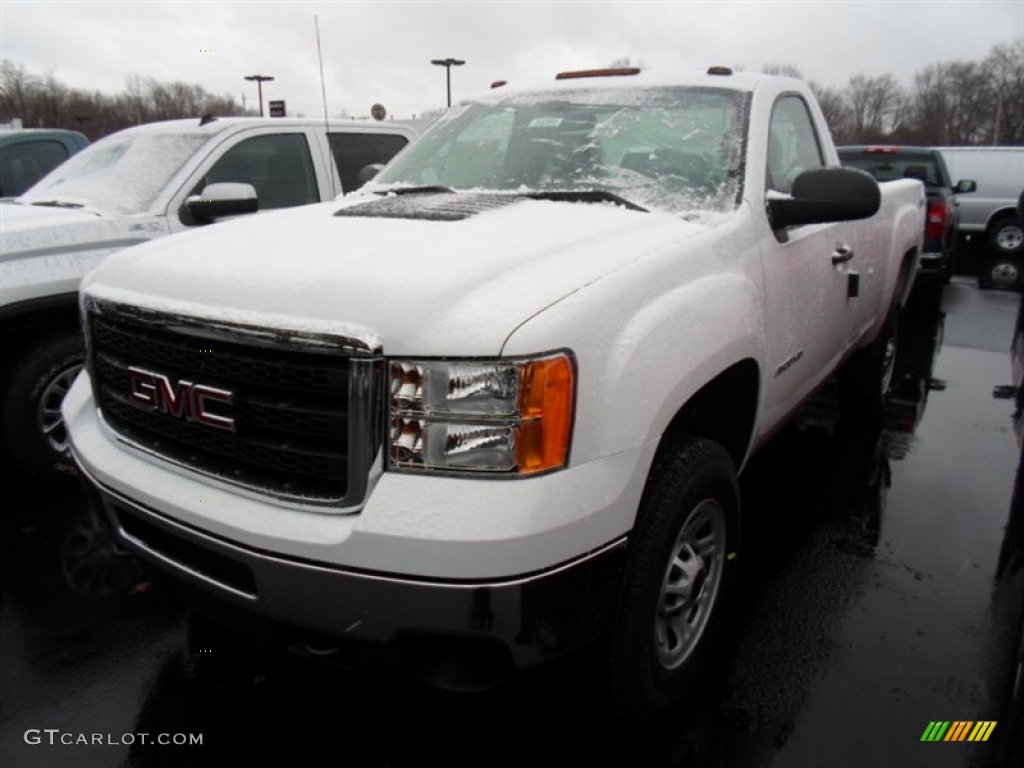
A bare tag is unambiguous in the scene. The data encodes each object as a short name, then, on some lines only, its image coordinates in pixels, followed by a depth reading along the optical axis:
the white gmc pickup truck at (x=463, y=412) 1.78
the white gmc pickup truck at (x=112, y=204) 3.85
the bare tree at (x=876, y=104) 79.31
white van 13.50
